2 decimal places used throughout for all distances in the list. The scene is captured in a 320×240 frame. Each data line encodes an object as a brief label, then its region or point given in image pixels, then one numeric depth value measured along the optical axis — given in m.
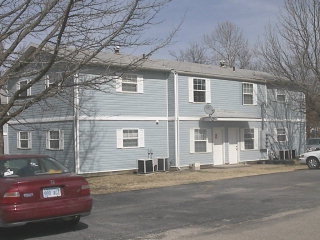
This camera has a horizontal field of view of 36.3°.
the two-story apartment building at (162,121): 20.80
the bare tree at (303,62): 28.03
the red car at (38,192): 7.95
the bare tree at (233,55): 54.41
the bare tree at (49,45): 11.00
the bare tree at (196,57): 57.84
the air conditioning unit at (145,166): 21.50
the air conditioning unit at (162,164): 22.42
